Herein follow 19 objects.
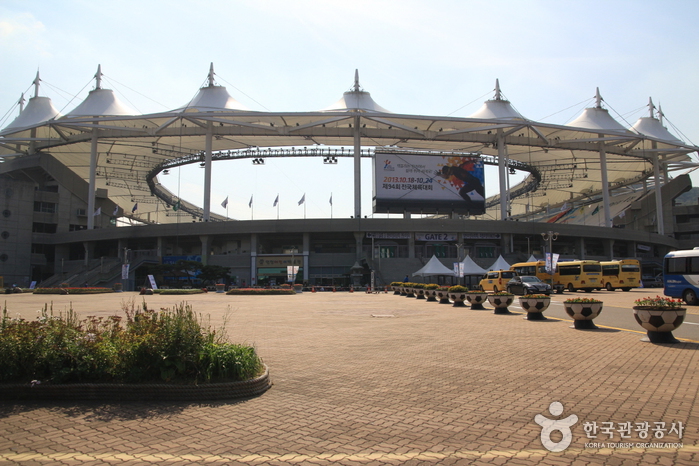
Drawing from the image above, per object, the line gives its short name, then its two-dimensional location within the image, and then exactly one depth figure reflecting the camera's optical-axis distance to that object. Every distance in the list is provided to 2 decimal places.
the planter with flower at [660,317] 10.59
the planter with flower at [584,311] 13.55
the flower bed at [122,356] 6.71
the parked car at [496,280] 35.75
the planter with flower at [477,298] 22.09
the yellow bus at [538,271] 38.26
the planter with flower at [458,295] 24.27
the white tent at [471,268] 46.09
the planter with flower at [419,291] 32.84
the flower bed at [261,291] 41.84
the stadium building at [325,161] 60.16
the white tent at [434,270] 46.78
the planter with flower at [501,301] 19.20
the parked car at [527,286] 28.21
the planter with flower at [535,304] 16.39
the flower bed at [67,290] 41.22
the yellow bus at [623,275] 38.09
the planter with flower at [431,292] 29.83
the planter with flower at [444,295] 27.19
